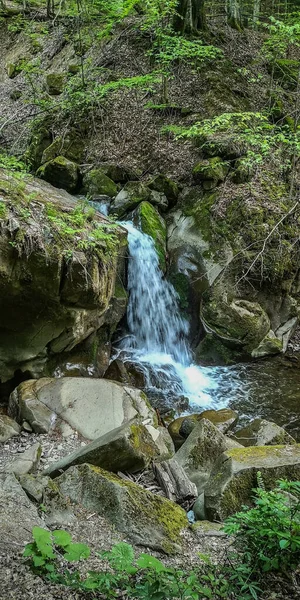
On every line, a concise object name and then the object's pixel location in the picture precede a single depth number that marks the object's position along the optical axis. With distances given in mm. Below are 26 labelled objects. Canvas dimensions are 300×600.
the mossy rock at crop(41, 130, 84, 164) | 10852
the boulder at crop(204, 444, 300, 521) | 3672
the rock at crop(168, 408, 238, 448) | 6266
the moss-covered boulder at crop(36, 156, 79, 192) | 9906
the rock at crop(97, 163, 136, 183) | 10445
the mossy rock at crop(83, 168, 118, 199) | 10016
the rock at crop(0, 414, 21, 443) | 4969
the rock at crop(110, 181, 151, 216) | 9719
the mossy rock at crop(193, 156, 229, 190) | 9953
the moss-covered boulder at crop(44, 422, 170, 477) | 4039
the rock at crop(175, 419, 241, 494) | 4633
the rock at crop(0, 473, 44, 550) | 2619
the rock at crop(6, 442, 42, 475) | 4008
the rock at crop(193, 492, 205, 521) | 3864
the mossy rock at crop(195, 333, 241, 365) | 9031
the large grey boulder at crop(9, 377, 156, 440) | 5293
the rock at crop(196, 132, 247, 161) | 10086
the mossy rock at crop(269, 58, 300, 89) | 12938
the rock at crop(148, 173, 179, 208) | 10102
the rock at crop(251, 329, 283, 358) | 9078
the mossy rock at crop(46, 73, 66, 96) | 12711
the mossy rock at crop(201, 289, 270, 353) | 8930
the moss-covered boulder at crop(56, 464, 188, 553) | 3188
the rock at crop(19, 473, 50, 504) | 3316
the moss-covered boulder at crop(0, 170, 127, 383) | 5484
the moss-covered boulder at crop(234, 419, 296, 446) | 5840
